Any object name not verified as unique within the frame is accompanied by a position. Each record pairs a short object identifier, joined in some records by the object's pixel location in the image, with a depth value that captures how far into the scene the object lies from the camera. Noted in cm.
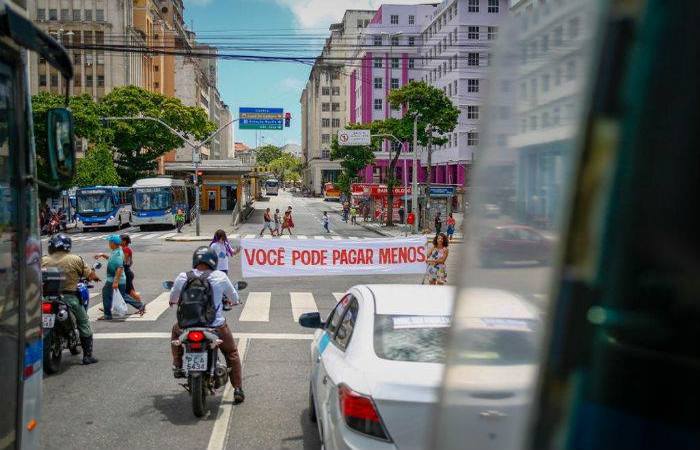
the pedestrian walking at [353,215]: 5566
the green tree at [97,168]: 5212
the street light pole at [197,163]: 3781
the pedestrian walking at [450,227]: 3480
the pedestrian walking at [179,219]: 4105
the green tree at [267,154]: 17212
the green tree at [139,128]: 5941
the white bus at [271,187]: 12110
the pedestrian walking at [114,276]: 1142
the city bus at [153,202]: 4491
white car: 398
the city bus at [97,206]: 4409
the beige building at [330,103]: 11131
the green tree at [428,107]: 4428
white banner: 1675
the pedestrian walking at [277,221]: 4112
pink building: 8338
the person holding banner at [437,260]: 1356
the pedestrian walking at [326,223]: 4459
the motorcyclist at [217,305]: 666
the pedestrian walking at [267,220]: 3894
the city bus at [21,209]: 351
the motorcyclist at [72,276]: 866
